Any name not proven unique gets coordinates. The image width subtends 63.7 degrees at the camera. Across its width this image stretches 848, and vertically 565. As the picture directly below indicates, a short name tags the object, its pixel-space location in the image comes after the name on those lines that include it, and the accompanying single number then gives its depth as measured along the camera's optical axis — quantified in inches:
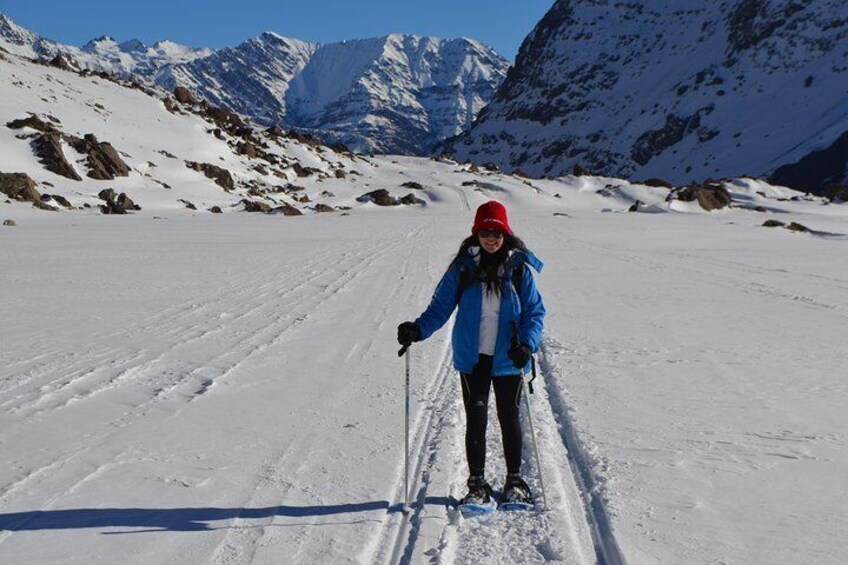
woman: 155.6
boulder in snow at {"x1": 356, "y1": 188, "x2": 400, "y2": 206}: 2251.5
